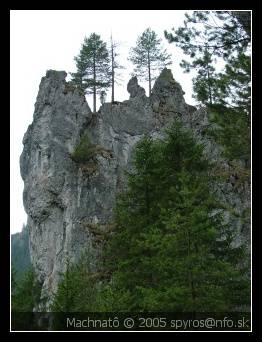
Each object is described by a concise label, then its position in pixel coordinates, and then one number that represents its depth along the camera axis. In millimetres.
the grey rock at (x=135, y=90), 46188
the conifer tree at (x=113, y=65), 51125
